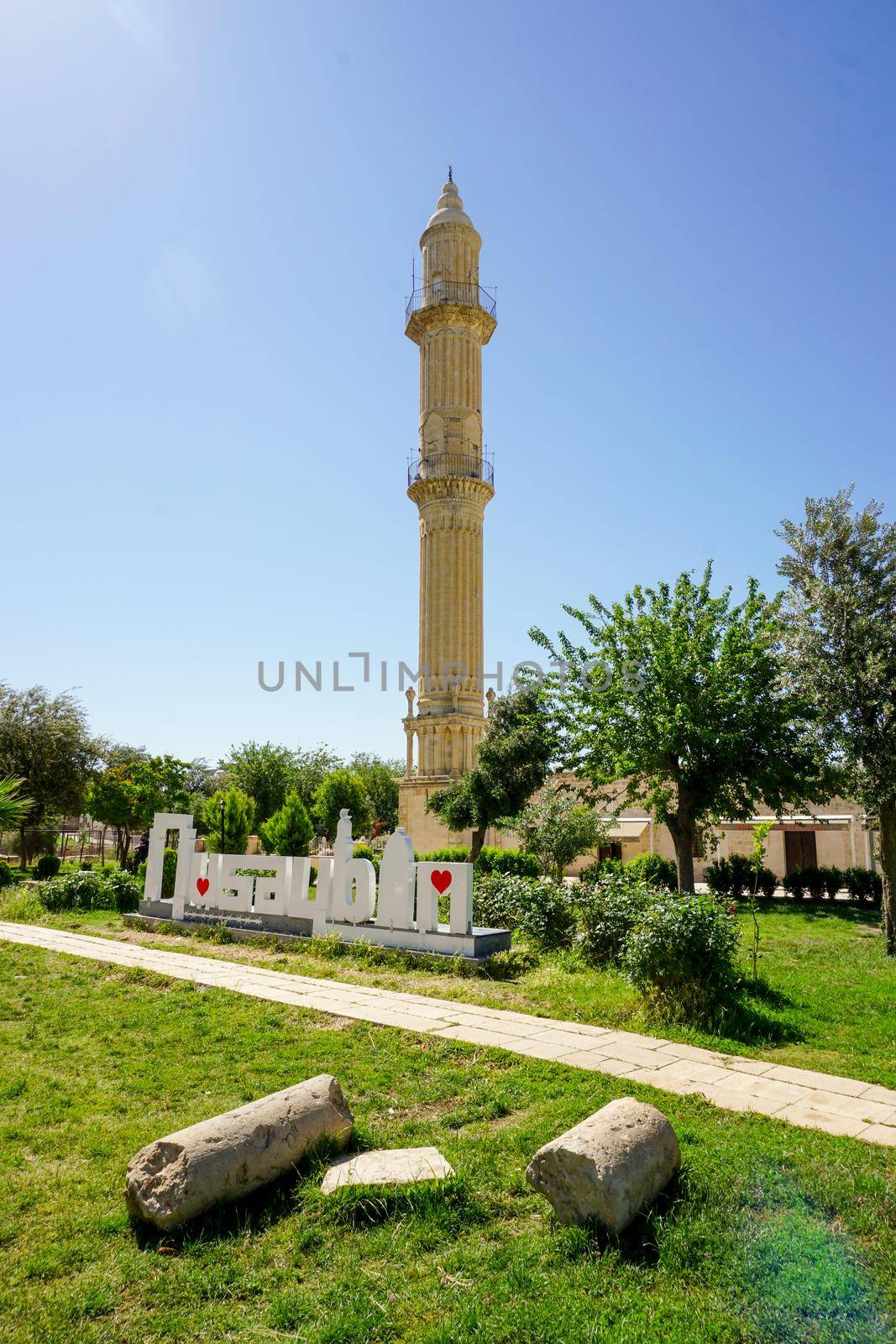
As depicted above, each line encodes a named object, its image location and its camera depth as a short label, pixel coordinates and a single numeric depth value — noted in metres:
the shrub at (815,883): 24.11
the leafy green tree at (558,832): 19.44
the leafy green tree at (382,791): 60.69
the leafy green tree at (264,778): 50.81
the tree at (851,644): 13.94
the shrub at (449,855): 29.91
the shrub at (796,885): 24.31
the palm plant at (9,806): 16.55
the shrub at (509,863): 23.98
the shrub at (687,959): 8.74
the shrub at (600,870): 15.68
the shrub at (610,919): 11.55
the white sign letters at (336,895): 12.74
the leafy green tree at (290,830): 30.67
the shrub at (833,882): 24.02
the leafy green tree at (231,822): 29.31
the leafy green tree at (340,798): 44.38
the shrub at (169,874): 20.08
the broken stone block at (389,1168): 4.69
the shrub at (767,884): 24.23
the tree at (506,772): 30.30
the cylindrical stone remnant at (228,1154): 4.41
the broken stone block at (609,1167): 4.25
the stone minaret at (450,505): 38.09
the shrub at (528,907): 13.12
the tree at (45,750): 34.47
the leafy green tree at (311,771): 58.66
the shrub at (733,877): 24.92
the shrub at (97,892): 19.55
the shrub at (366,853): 27.76
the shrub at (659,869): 22.88
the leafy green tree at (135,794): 29.84
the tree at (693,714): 15.87
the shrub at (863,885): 23.11
